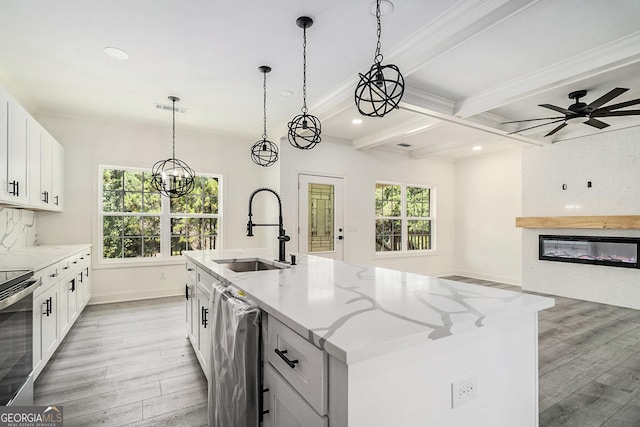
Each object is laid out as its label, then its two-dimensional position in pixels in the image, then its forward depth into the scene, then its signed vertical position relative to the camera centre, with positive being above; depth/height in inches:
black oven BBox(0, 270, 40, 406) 58.9 -24.0
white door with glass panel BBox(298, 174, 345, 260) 218.8 +0.4
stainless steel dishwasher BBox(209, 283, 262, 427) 51.8 -25.2
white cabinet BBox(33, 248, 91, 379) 91.7 -30.2
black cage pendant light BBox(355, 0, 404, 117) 70.7 +55.6
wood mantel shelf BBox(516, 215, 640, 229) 177.2 -3.5
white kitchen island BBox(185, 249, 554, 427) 35.2 -17.4
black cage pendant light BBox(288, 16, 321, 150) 97.1 +58.7
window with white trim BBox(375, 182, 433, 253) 261.7 -1.4
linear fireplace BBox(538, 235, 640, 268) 181.3 -20.8
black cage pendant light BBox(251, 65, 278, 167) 127.0 +58.2
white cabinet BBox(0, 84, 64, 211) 101.3 +21.6
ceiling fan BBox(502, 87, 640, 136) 121.1 +43.8
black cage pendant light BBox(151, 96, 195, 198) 190.4 +28.6
